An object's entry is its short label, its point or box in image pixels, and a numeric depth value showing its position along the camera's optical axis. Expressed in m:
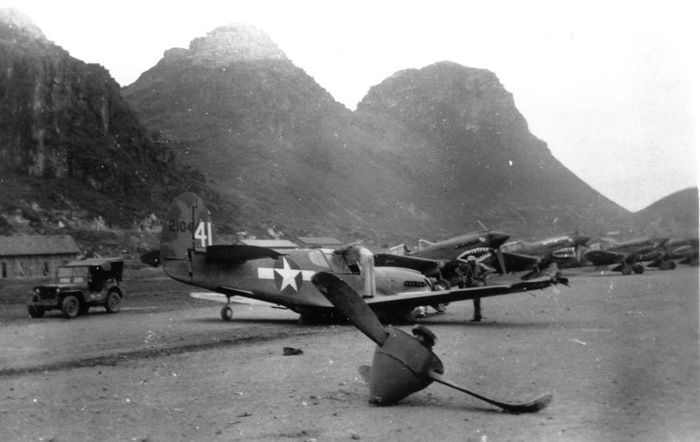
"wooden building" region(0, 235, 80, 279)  46.09
